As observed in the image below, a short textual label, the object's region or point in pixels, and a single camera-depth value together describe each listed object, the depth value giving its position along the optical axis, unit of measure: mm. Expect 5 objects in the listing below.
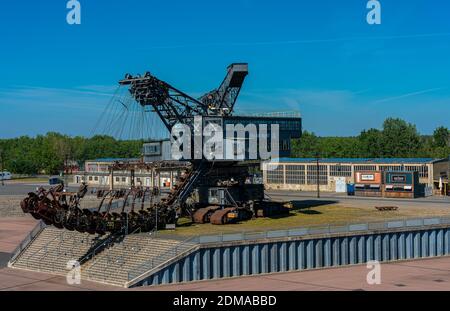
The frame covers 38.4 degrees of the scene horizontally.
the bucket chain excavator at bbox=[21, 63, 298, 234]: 73000
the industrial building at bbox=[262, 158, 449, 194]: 119750
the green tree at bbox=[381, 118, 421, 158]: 182125
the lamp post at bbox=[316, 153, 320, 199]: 126450
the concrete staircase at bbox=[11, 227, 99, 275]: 62188
